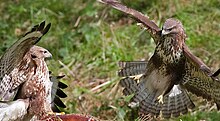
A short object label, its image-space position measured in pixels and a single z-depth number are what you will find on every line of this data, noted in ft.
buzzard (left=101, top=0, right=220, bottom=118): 43.34
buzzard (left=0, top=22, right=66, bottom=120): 41.04
